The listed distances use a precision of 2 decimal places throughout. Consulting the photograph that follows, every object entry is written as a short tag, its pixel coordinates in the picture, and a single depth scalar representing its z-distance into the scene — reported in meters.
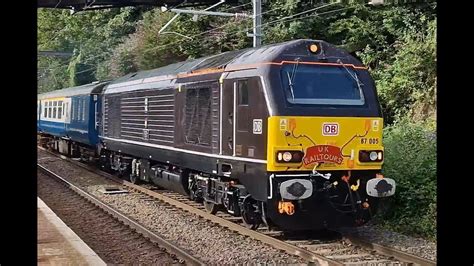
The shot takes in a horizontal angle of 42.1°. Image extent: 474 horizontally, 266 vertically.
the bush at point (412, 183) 9.38
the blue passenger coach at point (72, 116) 18.75
